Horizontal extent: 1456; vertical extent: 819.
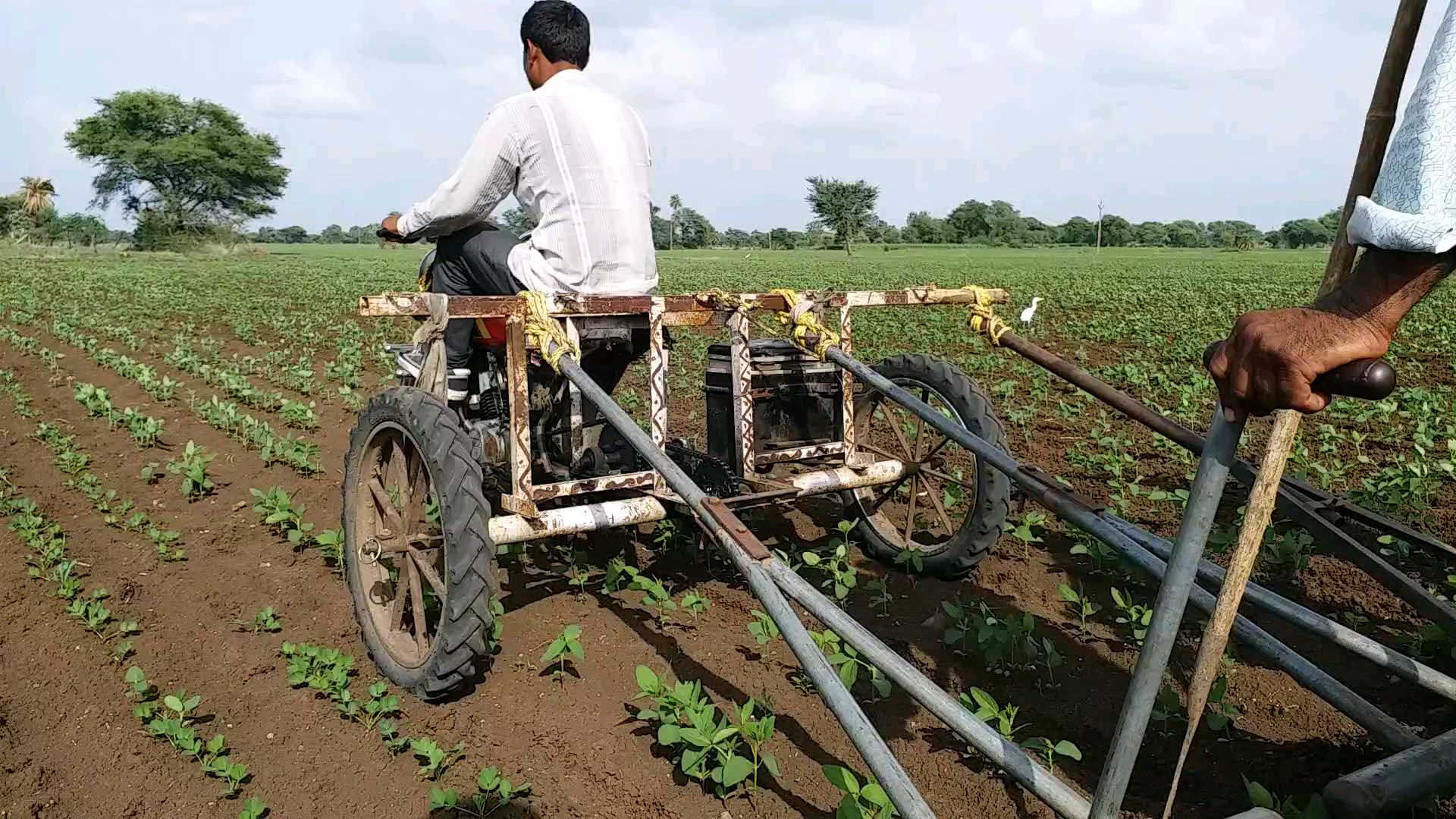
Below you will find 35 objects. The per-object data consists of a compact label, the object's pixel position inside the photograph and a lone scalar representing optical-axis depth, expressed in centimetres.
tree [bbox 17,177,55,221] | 6894
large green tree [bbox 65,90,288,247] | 6500
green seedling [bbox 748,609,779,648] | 343
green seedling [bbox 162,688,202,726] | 317
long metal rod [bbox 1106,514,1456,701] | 214
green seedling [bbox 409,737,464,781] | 291
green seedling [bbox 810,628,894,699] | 296
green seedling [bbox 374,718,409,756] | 305
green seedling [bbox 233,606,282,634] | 396
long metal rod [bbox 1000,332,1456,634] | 237
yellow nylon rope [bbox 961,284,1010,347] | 346
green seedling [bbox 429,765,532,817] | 269
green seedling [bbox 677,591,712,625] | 391
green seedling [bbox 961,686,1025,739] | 280
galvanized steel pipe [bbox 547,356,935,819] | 187
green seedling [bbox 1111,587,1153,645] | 364
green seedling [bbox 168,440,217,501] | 573
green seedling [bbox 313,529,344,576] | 461
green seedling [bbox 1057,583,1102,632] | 367
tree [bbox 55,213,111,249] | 7300
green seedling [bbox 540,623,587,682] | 336
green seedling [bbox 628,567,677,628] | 382
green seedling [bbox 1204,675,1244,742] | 295
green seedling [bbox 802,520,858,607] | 391
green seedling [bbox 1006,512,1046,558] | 443
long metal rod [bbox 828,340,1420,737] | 210
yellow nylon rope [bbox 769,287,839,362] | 361
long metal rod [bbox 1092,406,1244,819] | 137
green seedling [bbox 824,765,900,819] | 238
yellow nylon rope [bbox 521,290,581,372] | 330
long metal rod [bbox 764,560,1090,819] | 179
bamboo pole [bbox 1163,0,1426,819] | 142
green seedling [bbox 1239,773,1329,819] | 228
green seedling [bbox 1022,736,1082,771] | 259
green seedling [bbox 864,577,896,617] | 406
